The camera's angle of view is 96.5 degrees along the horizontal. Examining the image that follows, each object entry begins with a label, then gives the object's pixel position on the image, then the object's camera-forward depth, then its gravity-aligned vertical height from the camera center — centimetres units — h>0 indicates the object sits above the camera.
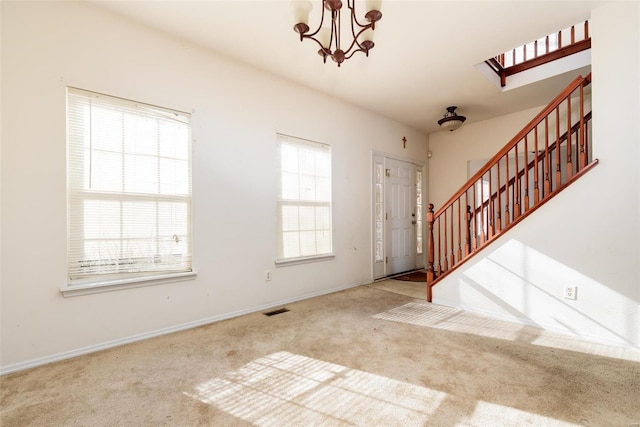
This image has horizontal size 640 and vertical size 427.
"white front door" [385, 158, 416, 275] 490 -3
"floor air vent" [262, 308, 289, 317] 310 -107
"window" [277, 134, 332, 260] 354 +22
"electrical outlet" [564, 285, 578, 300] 247 -69
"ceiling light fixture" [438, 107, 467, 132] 445 +148
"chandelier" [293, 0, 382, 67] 167 +121
